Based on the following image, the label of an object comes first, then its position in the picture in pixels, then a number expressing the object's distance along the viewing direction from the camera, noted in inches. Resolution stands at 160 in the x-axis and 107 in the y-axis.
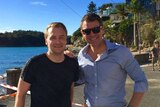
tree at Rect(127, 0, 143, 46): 1211.9
